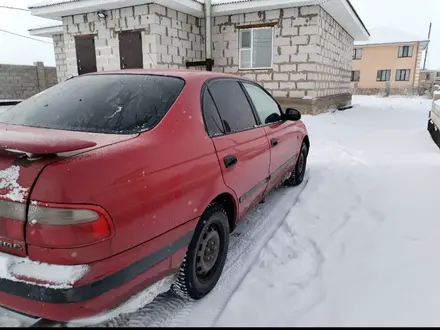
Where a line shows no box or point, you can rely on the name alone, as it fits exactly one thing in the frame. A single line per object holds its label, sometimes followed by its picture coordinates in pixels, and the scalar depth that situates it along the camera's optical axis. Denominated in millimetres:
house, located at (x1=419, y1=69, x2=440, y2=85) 52300
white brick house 10805
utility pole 49562
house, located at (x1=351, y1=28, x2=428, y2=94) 34000
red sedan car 1494
